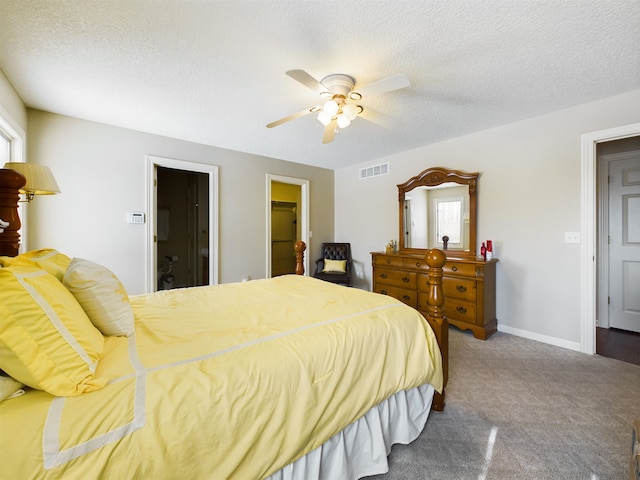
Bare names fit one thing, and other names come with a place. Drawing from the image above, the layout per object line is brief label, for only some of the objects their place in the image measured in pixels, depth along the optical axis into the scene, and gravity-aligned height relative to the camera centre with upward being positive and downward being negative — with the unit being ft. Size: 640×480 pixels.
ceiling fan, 6.09 +3.53
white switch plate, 8.89 +0.16
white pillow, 3.66 -0.81
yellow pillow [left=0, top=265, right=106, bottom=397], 2.40 -0.95
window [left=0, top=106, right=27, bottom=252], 7.57 +2.87
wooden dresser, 9.86 -1.90
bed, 2.35 -1.55
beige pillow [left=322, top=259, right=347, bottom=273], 15.28 -1.41
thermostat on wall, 10.66 +0.94
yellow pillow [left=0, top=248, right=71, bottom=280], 3.27 -0.28
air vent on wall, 14.66 +3.98
